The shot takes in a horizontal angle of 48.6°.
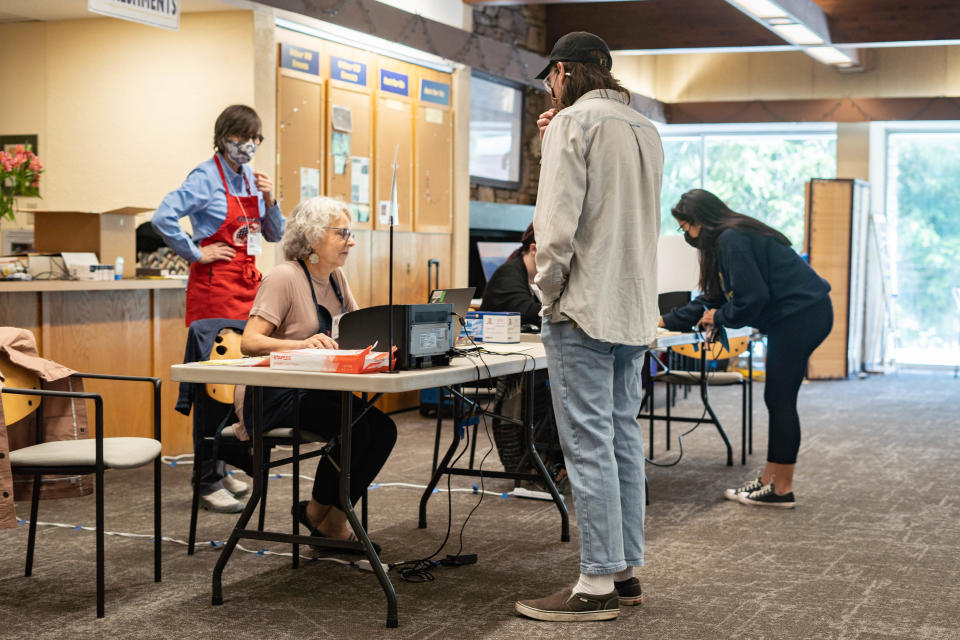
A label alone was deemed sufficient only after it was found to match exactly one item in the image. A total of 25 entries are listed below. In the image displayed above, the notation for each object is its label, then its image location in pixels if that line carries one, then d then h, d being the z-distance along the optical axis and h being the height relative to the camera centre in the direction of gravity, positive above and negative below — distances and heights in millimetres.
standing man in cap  2879 -35
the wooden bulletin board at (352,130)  6352 +838
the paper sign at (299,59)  5930 +1177
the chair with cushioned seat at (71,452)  2883 -536
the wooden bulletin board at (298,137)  5930 +738
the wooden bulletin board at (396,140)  6844 +833
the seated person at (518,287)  4758 -86
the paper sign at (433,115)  7309 +1052
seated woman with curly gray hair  3422 -213
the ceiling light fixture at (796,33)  8203 +1897
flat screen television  8570 +1149
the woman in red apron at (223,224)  4566 +177
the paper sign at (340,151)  6398 +698
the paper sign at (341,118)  6363 +896
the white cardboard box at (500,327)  3861 -214
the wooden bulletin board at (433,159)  7242 +751
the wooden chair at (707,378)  5496 -573
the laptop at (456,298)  3520 -102
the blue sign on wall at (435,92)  7266 +1216
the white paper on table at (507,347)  3669 -280
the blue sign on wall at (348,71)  6359 +1196
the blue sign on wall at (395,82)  6869 +1209
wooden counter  4793 -330
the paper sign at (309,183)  6117 +484
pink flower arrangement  5113 +436
